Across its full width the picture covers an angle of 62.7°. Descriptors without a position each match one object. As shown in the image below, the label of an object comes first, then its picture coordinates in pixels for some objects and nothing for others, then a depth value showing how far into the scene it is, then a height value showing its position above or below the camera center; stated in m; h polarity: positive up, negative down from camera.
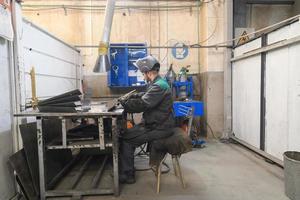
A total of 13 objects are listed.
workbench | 2.46 -0.55
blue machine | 4.33 -0.33
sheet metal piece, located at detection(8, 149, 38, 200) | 2.35 -0.79
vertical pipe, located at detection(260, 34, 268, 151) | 3.75 -0.16
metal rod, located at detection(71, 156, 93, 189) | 2.92 -1.06
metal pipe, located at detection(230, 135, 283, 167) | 3.37 -0.98
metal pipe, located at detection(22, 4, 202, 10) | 5.43 +1.92
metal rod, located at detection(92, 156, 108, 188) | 2.84 -1.06
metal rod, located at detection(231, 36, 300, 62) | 2.96 +0.58
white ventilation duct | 4.05 +0.77
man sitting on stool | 2.72 -0.29
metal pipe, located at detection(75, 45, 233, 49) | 5.04 +0.92
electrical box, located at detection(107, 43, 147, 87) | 5.20 +0.55
